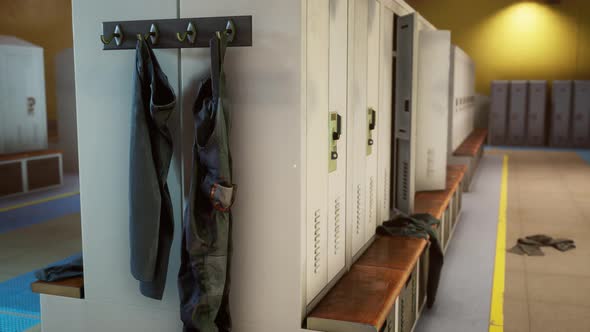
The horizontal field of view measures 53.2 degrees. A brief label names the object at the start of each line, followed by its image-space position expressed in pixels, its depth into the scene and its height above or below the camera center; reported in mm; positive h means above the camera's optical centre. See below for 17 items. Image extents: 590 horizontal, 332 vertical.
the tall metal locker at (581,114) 17250 -222
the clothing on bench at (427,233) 4344 -933
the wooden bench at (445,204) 5367 -921
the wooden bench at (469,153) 9510 -776
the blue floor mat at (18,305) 4273 -1554
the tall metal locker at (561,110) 17438 -106
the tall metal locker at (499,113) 18094 -200
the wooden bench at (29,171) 9195 -1055
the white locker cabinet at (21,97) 9609 +162
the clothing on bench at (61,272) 3258 -918
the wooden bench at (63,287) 3125 -965
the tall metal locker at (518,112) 17938 -168
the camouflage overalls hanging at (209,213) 2547 -471
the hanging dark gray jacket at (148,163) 2674 -259
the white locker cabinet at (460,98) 9617 +156
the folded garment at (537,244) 6223 -1507
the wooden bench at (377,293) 2752 -979
